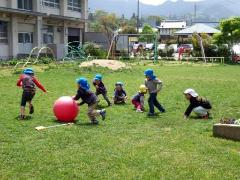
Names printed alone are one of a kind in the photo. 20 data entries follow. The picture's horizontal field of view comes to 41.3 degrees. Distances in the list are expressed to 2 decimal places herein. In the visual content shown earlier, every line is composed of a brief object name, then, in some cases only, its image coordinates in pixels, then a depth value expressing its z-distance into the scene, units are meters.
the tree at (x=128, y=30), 51.90
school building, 26.89
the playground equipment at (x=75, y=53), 27.24
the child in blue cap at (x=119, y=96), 9.70
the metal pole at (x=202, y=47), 29.83
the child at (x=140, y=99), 8.74
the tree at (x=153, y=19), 125.87
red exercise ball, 7.22
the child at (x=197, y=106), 7.80
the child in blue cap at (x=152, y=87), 8.24
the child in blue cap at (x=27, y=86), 7.61
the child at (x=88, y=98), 7.17
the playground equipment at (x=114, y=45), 29.48
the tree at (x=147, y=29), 67.74
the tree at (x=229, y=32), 30.43
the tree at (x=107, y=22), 59.40
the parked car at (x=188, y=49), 33.15
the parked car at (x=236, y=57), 30.91
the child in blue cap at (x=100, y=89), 9.31
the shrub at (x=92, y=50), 30.54
